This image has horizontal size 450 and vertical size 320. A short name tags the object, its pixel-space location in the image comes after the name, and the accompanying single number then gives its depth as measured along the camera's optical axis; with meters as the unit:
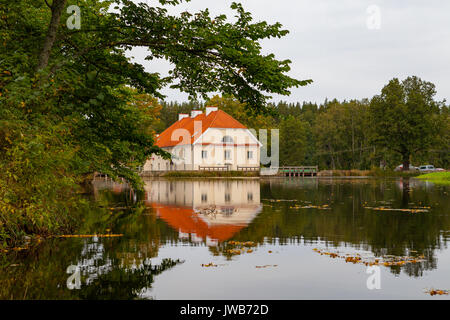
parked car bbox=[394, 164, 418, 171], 90.64
